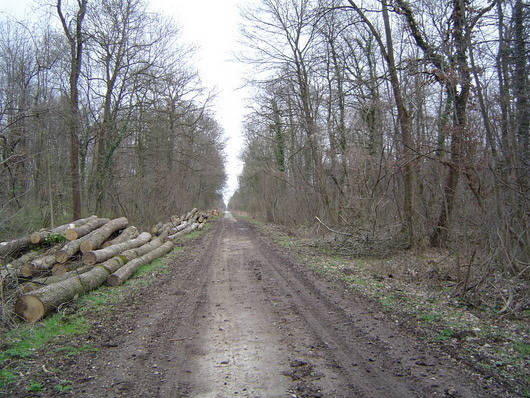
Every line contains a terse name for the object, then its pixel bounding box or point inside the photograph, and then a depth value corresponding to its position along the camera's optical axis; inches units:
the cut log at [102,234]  450.6
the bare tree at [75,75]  700.7
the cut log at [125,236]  515.6
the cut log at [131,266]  358.9
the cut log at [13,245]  414.3
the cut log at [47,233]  468.1
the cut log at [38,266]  400.2
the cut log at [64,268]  412.5
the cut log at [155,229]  754.4
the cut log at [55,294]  253.0
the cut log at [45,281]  300.4
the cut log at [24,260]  395.8
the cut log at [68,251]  428.1
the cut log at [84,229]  477.1
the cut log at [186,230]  811.4
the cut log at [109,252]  409.4
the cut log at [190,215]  1172.6
